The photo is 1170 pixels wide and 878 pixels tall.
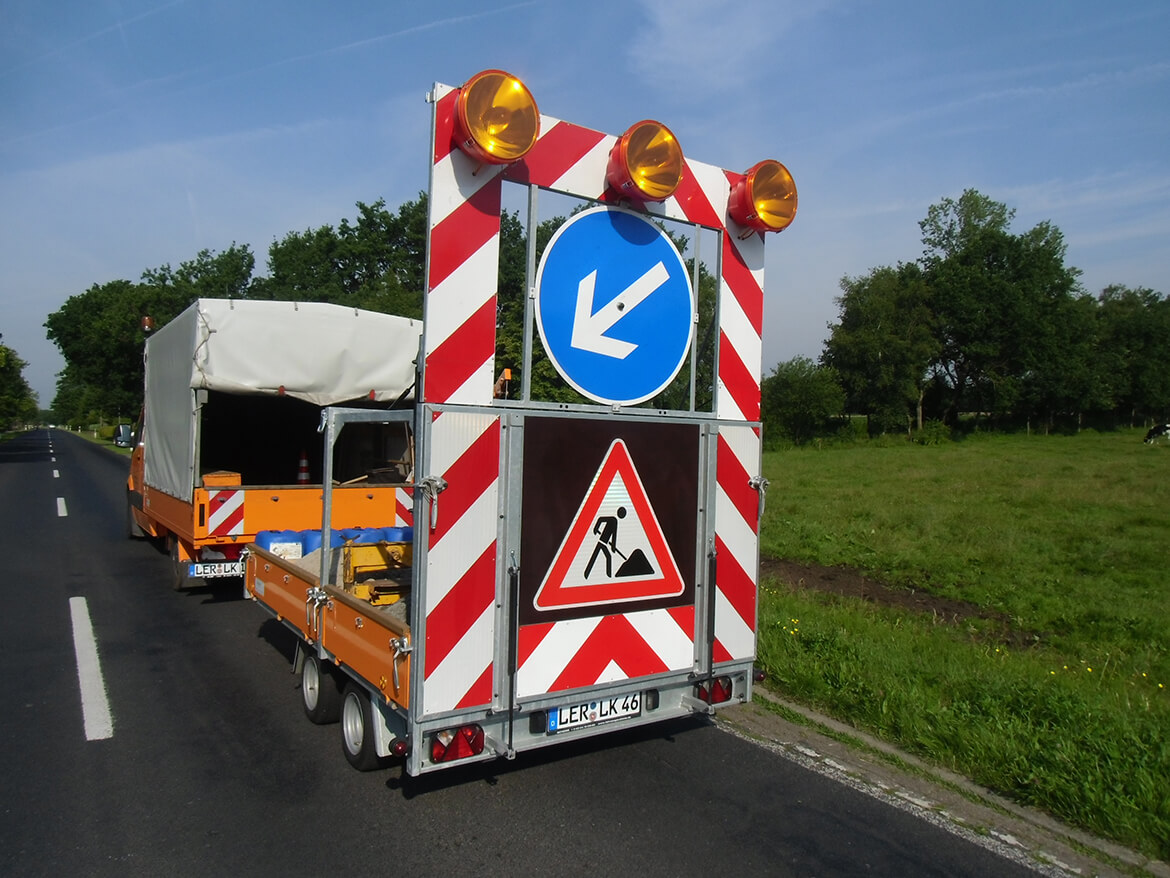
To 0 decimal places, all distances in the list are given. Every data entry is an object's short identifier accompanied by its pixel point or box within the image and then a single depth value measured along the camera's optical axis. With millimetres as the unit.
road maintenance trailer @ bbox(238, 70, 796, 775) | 3508
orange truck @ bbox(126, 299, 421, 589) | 8094
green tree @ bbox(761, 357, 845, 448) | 50500
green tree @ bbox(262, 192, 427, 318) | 50250
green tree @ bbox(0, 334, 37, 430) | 39375
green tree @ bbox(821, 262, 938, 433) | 54812
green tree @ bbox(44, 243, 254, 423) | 50344
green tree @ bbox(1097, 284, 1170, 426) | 62344
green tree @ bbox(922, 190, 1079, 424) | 56312
